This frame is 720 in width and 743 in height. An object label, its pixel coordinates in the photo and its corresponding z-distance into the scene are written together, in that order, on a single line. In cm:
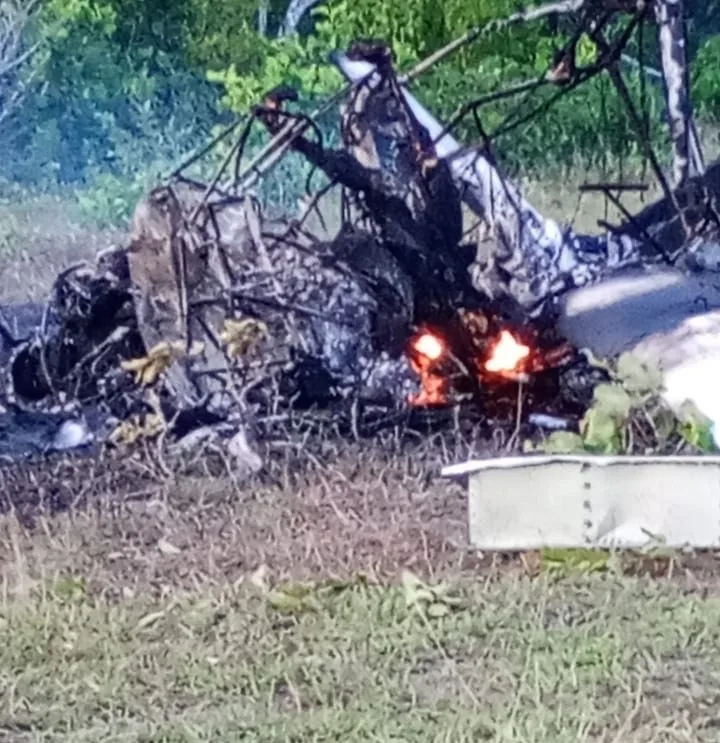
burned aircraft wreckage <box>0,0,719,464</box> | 1178
